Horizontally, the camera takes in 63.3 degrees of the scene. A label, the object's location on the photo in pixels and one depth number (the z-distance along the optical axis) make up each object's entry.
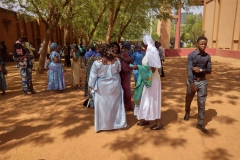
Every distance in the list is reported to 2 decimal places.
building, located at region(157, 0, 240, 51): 20.45
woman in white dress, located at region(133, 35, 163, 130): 3.21
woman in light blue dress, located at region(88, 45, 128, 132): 3.37
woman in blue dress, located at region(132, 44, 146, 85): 5.04
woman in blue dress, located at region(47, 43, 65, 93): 5.81
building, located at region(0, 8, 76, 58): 16.88
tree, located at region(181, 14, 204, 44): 61.50
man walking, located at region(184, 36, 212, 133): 3.38
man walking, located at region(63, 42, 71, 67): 12.23
